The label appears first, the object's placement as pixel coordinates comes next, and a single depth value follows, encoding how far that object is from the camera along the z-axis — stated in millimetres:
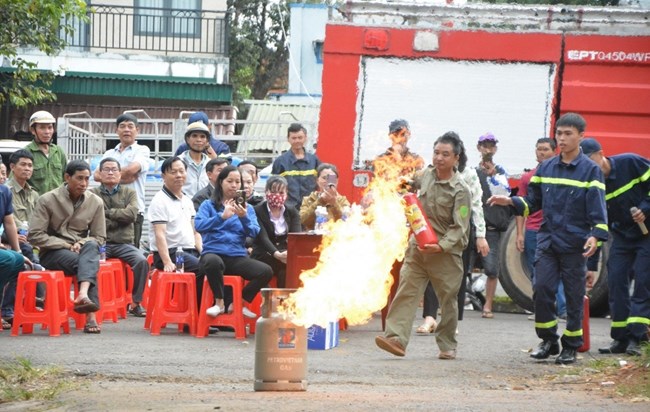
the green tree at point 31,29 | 17859
